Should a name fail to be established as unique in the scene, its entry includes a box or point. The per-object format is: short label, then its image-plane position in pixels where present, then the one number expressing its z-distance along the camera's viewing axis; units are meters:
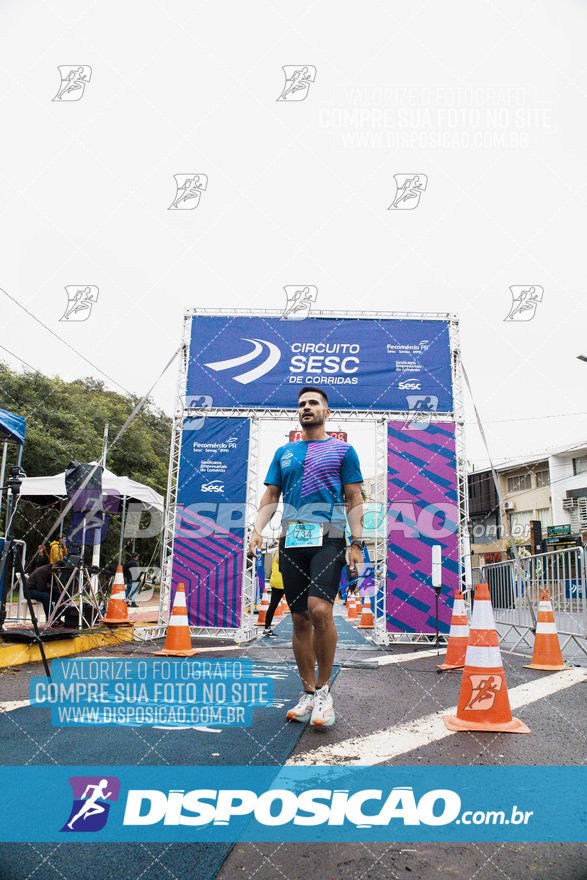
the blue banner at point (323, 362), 10.05
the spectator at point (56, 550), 9.54
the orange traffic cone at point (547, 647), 5.85
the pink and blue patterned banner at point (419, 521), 9.52
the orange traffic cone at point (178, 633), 6.55
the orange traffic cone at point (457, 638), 5.75
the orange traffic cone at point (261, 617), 13.19
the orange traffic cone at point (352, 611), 16.84
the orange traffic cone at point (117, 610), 9.35
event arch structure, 9.66
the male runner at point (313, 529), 3.49
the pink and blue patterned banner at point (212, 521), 9.73
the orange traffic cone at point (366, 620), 13.03
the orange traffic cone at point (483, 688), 3.38
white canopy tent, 11.41
